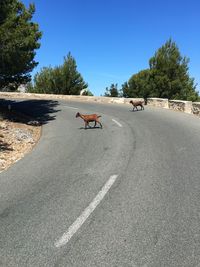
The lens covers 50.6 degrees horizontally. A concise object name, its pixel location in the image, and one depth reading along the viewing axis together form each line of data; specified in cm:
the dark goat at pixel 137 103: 1426
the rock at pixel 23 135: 917
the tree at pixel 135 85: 4036
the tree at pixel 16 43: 1155
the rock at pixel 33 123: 1199
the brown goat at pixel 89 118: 990
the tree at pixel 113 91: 4473
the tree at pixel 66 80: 3012
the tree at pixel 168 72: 2902
